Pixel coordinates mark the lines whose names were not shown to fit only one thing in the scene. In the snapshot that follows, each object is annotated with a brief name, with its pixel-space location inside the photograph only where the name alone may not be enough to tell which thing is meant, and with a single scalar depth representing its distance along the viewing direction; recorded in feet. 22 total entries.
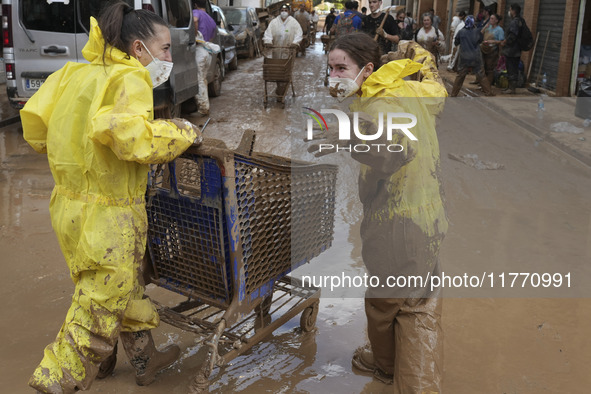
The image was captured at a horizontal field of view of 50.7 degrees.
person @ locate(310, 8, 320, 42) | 99.44
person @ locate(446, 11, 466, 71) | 60.54
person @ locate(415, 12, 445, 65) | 47.65
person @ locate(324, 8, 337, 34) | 93.20
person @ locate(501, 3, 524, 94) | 46.01
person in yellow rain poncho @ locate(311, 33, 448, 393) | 9.34
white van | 27.68
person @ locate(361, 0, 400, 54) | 33.64
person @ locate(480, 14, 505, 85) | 48.16
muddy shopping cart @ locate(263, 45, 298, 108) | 38.50
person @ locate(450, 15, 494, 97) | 43.70
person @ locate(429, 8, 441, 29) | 66.90
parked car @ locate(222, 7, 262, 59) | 66.18
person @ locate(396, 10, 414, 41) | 50.69
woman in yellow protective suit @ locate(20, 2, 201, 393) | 8.84
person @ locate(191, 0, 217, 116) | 34.17
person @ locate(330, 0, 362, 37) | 37.89
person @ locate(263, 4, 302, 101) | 44.45
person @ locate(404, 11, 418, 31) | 61.63
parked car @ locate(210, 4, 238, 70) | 48.67
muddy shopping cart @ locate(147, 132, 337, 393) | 9.50
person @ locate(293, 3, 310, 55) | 83.31
